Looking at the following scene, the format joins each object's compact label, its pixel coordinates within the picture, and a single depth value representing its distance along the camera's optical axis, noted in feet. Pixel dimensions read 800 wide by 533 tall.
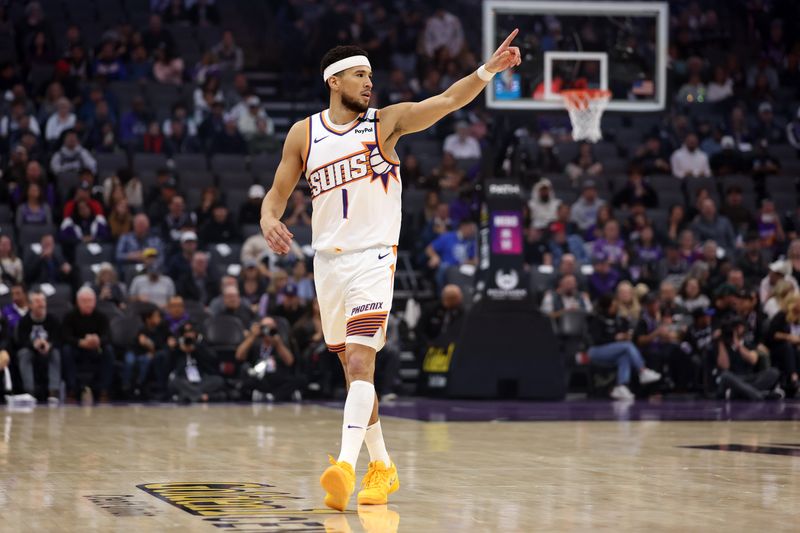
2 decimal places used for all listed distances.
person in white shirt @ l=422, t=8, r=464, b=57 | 81.51
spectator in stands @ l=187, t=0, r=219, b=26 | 80.69
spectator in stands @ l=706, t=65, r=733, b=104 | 79.97
